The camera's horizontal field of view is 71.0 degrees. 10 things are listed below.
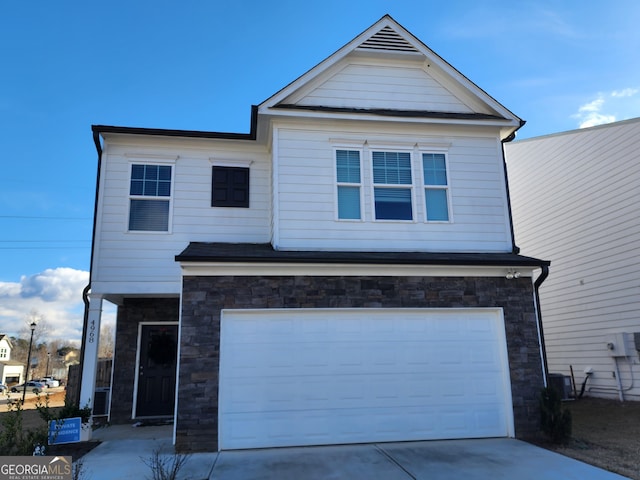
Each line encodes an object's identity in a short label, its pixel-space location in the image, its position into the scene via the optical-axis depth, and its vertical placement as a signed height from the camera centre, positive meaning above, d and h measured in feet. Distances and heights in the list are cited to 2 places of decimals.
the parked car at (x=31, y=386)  143.68 -10.32
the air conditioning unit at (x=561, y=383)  39.32 -3.11
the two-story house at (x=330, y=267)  24.32 +4.75
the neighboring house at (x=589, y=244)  36.70 +9.28
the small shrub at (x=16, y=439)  20.71 -4.01
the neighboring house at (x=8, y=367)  176.61 -4.69
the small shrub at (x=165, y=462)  17.78 -4.91
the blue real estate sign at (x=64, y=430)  24.56 -4.08
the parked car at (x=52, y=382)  172.33 -11.11
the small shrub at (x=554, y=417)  23.90 -3.72
